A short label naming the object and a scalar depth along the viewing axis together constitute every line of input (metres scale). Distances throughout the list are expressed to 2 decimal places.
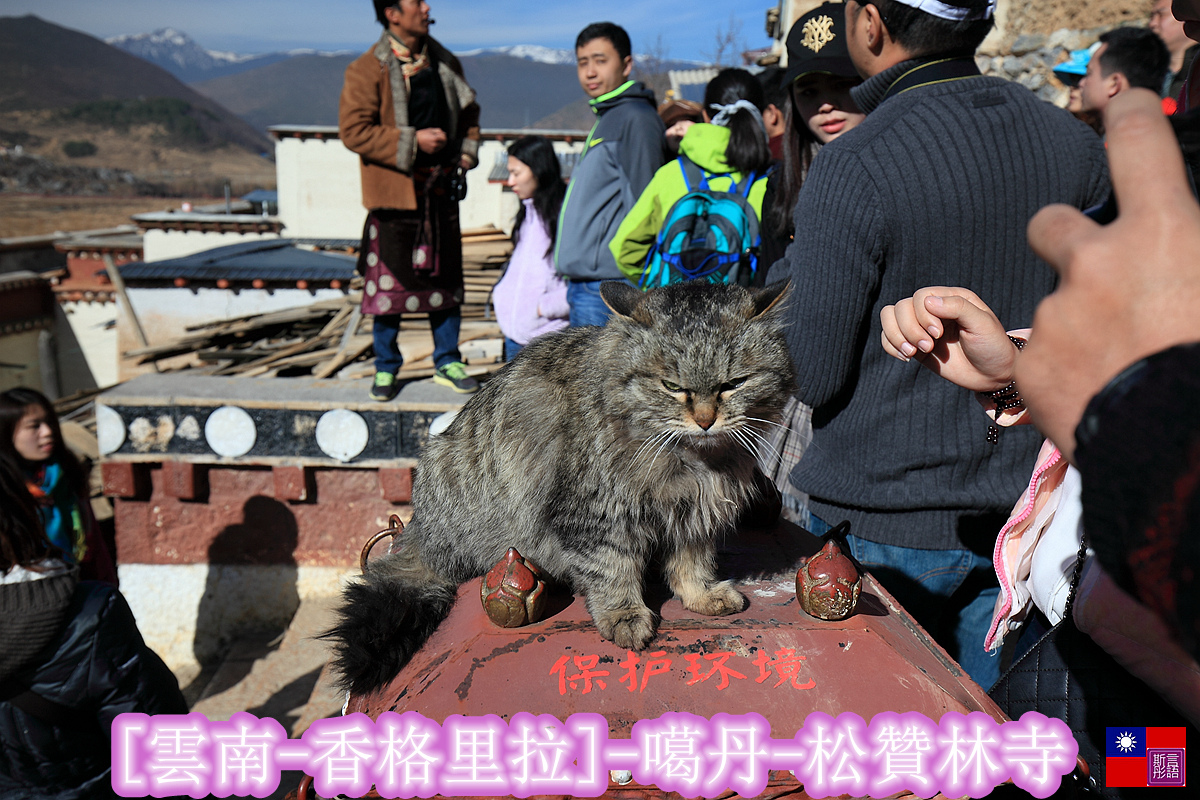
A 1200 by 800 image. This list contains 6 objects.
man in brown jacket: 3.76
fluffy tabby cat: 1.67
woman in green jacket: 3.58
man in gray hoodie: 3.93
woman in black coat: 2.44
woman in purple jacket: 4.47
